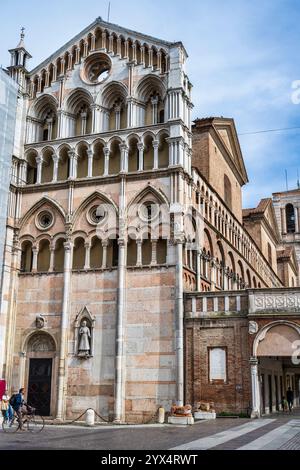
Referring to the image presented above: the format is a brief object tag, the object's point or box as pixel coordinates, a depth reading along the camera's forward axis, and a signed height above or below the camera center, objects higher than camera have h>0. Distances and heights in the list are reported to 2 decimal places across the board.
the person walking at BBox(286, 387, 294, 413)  35.85 -1.23
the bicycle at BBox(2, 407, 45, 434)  21.94 -2.09
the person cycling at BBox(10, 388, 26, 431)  21.74 -1.14
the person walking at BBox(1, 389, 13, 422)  24.13 -1.49
